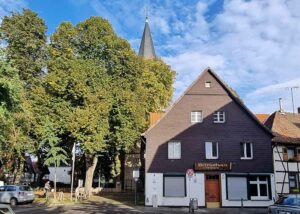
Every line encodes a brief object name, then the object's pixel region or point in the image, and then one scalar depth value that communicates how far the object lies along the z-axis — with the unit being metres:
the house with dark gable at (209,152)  21.33
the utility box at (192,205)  18.29
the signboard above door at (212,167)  21.43
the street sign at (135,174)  20.42
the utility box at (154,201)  20.75
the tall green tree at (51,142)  22.63
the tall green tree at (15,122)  8.89
